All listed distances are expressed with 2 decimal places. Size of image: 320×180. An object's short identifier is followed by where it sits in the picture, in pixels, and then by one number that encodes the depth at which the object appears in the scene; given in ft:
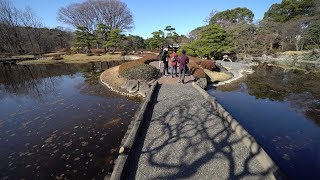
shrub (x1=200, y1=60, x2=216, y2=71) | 54.99
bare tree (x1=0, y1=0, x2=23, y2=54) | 129.73
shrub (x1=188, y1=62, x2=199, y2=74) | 44.06
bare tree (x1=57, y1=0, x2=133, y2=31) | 137.04
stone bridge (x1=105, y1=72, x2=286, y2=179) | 12.48
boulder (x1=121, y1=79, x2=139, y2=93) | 37.97
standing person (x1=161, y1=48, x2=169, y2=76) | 39.22
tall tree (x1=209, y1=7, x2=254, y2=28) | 140.30
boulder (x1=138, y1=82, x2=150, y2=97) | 35.74
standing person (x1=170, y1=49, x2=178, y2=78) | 35.78
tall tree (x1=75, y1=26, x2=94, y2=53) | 120.18
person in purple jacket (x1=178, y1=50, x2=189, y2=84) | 32.66
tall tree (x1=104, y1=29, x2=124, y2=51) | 121.39
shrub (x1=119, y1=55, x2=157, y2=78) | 45.17
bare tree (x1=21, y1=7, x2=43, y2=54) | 139.15
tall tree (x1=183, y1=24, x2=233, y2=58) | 81.03
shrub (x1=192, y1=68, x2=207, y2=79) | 40.47
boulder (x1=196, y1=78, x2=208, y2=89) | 37.93
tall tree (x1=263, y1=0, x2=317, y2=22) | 113.28
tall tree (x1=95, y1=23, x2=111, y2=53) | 126.34
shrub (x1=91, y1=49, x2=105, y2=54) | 128.70
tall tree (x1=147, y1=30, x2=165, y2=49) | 131.54
